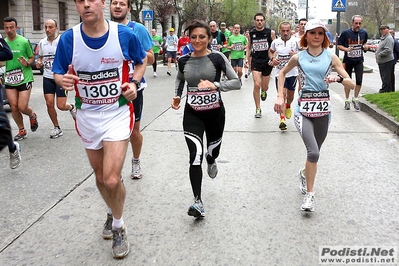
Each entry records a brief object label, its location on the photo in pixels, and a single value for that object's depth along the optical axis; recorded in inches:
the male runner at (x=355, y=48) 429.7
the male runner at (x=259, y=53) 380.5
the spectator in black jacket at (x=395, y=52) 512.4
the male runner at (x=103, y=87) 140.6
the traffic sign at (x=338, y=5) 728.3
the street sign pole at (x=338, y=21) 759.5
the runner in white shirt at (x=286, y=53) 350.3
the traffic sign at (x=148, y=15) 1116.5
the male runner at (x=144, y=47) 209.6
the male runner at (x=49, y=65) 315.3
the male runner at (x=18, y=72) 305.0
